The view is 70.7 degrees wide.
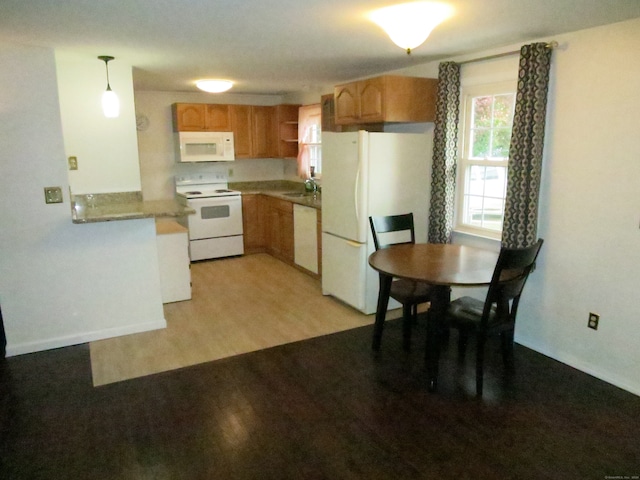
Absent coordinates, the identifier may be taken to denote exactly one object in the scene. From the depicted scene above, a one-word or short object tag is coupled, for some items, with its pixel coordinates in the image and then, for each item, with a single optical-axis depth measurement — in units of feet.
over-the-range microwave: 19.75
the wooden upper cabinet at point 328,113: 16.60
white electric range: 19.34
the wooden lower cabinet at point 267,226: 19.13
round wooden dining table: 9.09
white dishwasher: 16.81
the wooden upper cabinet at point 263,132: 21.45
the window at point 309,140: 19.84
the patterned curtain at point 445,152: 12.30
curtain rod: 9.84
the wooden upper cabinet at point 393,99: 12.60
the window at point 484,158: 11.76
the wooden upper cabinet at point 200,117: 19.60
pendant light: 11.92
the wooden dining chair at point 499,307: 8.55
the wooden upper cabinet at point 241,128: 20.87
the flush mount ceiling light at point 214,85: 15.55
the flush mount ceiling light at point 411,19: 7.69
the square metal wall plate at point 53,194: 11.03
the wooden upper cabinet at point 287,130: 21.24
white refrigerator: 12.79
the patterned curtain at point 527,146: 9.96
